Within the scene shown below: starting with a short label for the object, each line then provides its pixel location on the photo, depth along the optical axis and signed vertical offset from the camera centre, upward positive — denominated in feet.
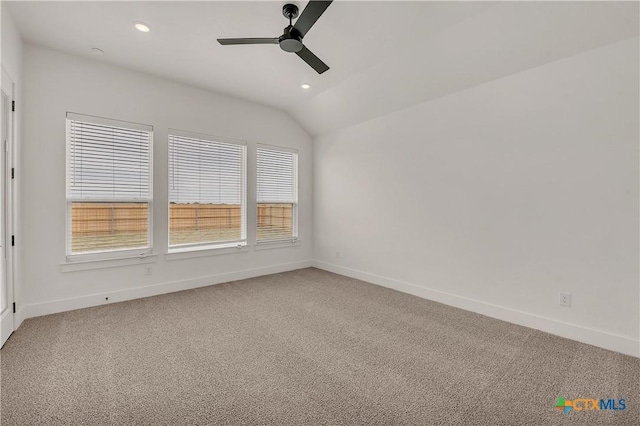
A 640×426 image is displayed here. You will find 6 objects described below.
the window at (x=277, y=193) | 16.57 +1.15
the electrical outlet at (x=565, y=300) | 9.09 -2.70
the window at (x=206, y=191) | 13.65 +1.09
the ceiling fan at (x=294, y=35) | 7.04 +4.71
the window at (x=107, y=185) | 11.19 +1.09
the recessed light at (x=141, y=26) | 9.02 +5.84
